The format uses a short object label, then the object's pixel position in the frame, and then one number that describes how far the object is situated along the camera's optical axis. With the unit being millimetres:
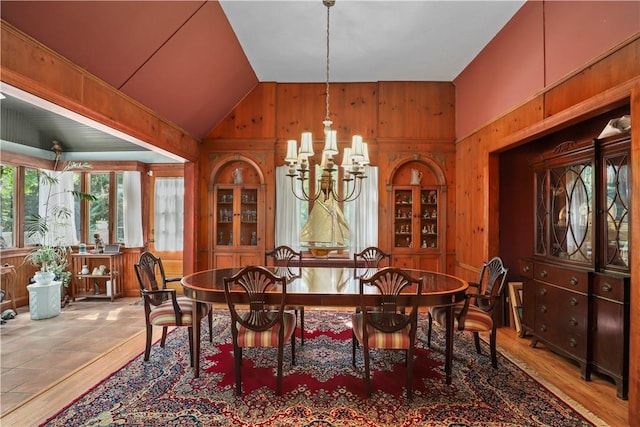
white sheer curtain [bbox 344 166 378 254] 5195
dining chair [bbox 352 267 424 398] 2314
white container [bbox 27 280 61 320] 4160
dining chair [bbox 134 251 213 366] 2791
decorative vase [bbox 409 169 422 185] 5203
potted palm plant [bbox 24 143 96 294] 4414
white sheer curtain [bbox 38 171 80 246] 5121
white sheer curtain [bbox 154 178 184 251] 5742
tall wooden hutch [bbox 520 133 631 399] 2453
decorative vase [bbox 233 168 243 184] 5328
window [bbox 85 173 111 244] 5578
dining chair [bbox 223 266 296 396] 2346
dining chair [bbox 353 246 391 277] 3989
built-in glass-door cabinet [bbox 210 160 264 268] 5258
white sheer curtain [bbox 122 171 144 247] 5457
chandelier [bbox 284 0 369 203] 2895
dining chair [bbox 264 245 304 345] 3256
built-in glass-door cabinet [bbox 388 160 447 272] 5137
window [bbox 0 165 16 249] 4691
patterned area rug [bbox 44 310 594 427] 2080
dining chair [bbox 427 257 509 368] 2740
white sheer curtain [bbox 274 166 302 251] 5246
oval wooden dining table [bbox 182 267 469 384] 2445
